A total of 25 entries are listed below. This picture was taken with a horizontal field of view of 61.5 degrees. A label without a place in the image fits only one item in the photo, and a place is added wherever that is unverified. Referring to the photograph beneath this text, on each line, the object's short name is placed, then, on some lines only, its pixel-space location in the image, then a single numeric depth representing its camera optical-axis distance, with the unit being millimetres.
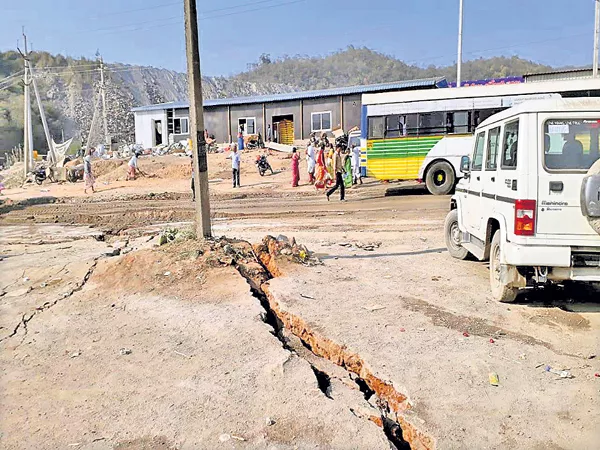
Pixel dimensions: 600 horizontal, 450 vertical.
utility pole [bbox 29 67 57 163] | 34438
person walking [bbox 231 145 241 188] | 21859
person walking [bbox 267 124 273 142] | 33906
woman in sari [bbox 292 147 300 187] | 20967
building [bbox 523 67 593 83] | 28230
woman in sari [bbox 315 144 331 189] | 19703
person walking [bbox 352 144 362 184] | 20422
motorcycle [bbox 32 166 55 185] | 28041
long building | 30922
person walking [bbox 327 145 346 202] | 15945
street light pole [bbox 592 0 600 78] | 20953
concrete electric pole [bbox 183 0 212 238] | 7648
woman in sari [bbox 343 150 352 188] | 20797
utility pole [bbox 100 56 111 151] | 44375
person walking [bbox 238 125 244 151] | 30719
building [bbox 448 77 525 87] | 31942
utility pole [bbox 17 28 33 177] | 31281
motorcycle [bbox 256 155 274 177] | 25031
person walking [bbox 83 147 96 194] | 22544
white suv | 4973
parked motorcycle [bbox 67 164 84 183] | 27688
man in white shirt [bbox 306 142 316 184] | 21609
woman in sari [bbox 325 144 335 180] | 18453
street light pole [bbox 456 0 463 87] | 25359
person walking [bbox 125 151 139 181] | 26547
